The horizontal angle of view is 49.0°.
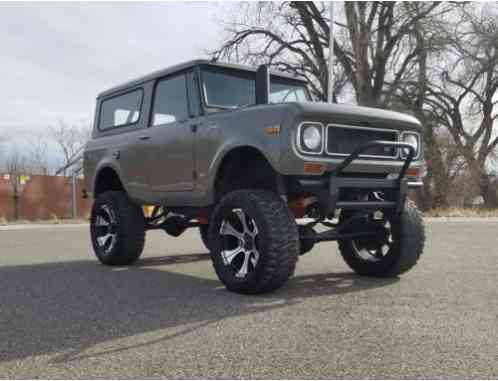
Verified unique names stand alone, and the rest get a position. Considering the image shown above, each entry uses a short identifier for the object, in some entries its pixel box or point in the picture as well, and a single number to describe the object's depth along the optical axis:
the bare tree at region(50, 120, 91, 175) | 40.11
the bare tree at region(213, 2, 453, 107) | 23.25
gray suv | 4.40
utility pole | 19.06
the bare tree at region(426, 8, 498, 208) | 23.62
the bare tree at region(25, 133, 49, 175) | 36.91
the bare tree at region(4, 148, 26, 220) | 19.81
